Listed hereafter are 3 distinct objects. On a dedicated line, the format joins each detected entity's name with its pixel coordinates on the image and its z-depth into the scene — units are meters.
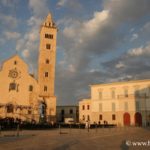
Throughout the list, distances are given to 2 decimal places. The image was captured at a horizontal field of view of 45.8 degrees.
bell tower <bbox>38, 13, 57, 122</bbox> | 43.62
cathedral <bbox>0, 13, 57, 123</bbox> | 40.85
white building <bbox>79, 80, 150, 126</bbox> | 44.63
